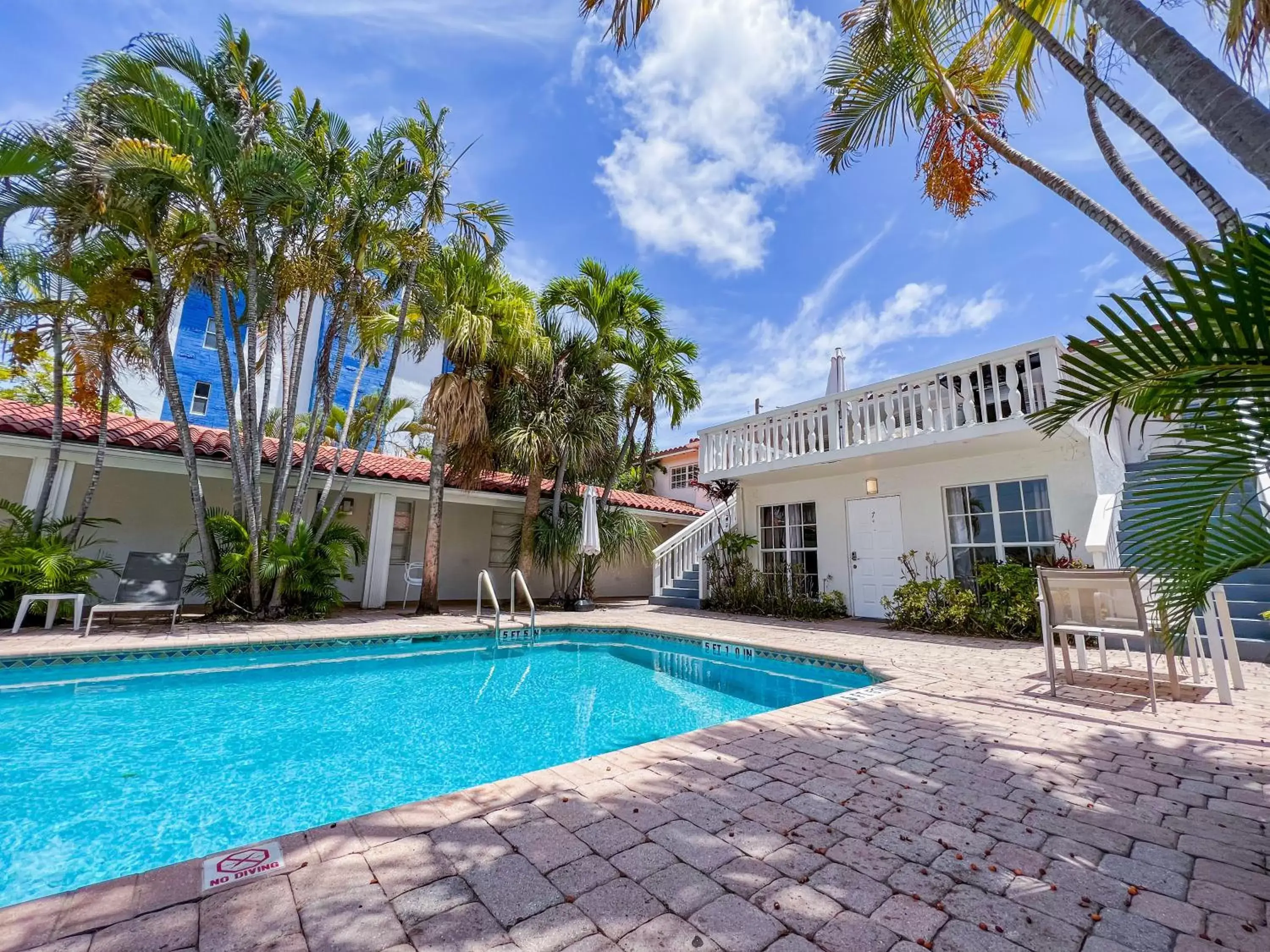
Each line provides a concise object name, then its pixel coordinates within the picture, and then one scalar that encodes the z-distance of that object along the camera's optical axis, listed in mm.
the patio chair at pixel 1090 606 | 4555
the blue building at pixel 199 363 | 18141
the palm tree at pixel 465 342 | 10141
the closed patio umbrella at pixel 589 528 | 10969
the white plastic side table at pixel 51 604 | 6884
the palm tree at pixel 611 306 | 11867
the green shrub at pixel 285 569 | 8500
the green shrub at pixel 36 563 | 7273
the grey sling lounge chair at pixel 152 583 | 7711
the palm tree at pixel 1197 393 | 1571
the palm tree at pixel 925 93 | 5160
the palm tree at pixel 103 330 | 7883
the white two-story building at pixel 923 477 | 8141
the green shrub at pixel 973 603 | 8062
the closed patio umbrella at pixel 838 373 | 13141
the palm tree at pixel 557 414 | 10914
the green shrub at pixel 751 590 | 10820
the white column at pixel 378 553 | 11062
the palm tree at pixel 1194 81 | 2057
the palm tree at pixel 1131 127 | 3154
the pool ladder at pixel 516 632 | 8617
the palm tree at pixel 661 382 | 12180
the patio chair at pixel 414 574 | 12148
